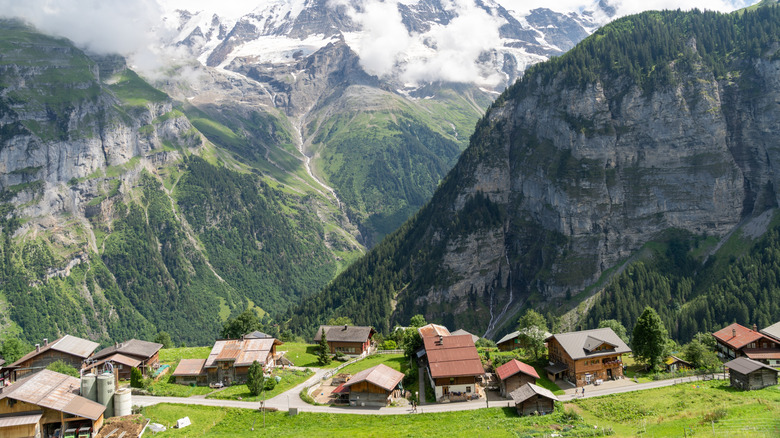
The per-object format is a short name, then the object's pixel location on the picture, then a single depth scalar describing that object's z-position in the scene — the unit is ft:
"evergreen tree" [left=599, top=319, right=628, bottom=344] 368.48
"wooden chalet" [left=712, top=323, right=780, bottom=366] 280.72
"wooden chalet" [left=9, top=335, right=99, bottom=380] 296.10
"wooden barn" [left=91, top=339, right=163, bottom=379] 297.94
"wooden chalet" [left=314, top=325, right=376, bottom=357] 374.84
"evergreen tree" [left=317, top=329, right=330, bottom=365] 335.26
